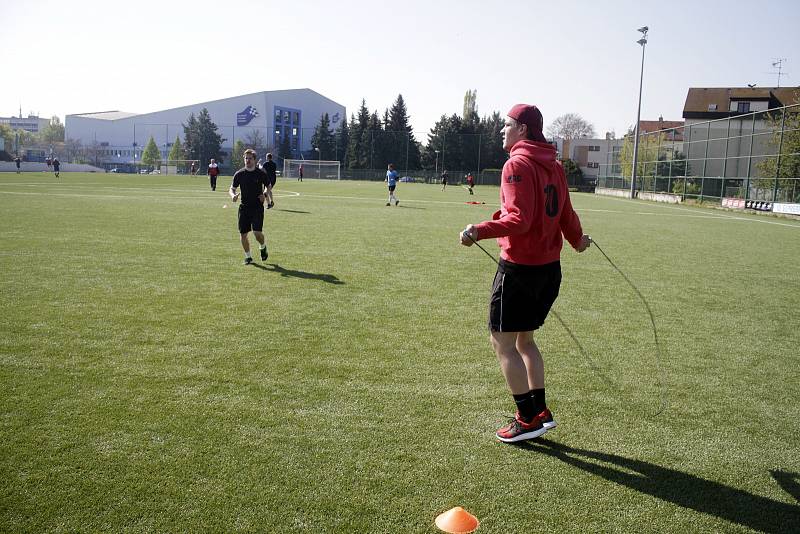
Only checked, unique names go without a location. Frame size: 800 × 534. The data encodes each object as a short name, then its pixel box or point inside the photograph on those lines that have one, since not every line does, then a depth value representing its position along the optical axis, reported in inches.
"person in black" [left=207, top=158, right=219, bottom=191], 1456.7
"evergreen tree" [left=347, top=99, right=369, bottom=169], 3784.5
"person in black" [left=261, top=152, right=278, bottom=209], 839.7
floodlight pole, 1788.4
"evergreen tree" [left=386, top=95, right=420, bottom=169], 3727.9
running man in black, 421.4
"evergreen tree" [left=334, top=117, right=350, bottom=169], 4133.9
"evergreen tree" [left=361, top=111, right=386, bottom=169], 3715.6
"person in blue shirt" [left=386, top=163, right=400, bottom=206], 1093.1
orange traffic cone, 115.4
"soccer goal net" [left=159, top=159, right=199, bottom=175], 3858.3
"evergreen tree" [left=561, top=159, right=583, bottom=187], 3110.2
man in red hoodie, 145.3
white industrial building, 4389.8
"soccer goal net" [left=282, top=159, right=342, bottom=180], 3011.8
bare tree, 4970.5
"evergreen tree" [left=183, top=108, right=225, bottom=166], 4151.1
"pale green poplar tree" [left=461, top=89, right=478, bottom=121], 5167.3
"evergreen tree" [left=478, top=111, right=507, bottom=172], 3688.5
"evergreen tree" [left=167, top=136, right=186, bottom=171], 4195.4
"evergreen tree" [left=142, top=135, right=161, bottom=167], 4167.1
